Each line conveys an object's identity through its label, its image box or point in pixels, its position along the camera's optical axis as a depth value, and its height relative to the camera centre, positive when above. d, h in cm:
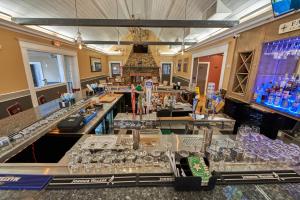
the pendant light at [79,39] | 318 +66
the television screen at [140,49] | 757 +112
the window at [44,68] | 638 -6
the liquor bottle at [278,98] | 228 -44
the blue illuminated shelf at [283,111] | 201 -64
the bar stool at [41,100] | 281 -69
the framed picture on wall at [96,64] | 769 +21
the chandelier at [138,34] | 650 +187
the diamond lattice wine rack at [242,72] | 321 -2
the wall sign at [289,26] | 204 +73
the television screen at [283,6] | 145 +74
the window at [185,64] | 748 +35
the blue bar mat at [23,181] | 68 -61
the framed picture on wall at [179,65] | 874 +32
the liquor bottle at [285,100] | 216 -44
